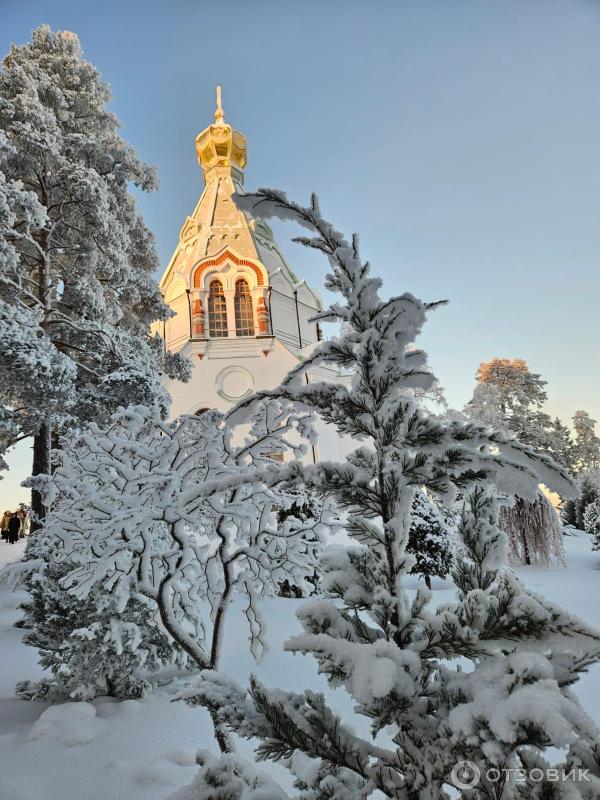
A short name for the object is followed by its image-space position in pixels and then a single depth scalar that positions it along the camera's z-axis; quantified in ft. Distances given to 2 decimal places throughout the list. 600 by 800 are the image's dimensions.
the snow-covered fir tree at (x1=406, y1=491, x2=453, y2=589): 31.27
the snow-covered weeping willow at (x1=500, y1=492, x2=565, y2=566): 41.91
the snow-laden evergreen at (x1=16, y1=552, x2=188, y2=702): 15.05
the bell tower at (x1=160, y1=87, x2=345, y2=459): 75.93
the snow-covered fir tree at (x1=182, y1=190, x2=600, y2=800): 4.13
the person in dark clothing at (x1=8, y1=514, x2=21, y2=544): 62.67
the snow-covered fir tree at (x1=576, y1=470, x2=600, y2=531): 60.70
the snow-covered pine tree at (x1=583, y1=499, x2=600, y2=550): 43.24
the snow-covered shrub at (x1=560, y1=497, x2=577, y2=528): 79.20
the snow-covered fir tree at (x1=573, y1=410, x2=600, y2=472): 109.50
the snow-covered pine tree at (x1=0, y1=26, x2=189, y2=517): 27.50
